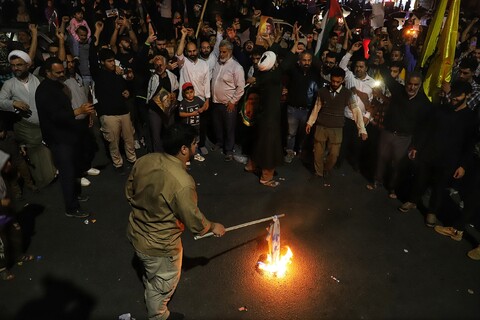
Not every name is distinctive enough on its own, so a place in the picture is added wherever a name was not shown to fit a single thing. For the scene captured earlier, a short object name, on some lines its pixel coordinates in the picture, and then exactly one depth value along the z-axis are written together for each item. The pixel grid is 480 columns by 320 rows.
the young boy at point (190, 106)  7.22
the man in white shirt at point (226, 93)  7.55
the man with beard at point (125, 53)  7.79
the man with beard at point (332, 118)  6.65
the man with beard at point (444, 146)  5.34
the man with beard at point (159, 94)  6.91
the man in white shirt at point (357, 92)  7.13
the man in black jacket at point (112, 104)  6.44
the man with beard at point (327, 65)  7.62
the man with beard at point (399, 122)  6.07
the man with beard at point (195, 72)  7.61
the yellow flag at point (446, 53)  6.76
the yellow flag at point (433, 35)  7.21
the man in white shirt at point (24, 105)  5.78
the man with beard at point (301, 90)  7.37
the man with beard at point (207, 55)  7.90
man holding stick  3.31
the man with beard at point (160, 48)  7.94
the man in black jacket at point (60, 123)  5.07
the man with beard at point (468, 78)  5.82
